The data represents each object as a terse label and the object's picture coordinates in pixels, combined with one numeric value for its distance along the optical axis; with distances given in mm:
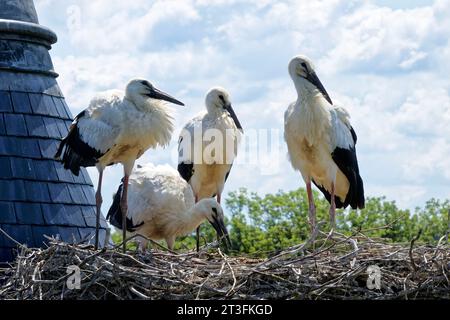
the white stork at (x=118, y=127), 12016
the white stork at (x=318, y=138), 12922
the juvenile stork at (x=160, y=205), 13555
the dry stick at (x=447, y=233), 10188
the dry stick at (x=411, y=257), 9112
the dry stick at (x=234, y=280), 9617
